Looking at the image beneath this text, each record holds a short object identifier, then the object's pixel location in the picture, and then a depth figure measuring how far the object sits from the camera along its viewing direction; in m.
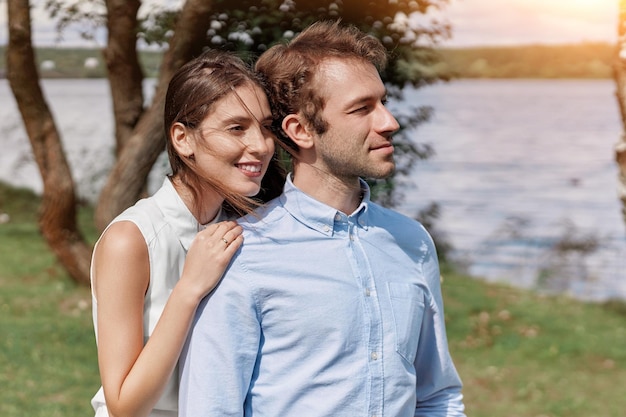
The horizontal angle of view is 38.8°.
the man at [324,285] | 2.18
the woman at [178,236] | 2.24
